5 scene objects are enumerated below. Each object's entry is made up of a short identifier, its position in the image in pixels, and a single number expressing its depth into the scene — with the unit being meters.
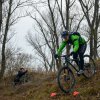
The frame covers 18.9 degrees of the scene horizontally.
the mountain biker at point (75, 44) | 10.38
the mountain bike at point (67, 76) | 10.40
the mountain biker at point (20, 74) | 17.98
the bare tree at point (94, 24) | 22.50
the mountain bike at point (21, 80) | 17.89
